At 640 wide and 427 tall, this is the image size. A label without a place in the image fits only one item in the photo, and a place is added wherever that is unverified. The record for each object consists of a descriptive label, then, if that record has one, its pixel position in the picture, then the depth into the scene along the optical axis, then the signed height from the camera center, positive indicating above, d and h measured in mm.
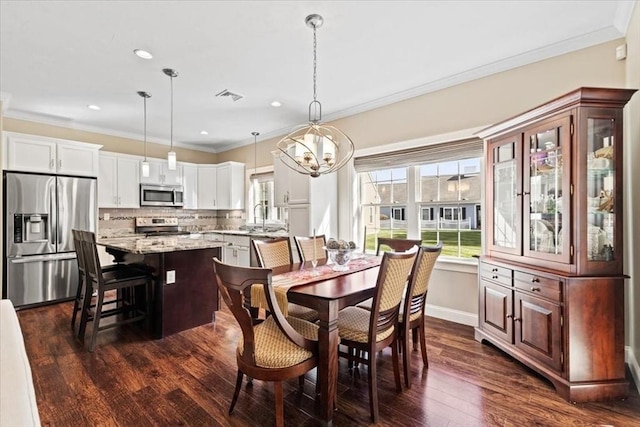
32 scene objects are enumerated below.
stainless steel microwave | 5586 +365
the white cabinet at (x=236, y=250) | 5324 -624
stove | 5789 -229
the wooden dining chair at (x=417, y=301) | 2240 -658
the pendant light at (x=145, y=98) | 3783 +1464
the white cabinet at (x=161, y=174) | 5633 +756
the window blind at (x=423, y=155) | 3367 +697
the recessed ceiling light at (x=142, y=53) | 2842 +1478
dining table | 1783 -524
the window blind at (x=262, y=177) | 5913 +730
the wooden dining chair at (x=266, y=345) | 1622 -752
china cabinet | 2129 -281
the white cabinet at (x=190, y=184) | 6160 +601
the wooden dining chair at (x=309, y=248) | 3262 -363
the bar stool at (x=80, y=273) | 3288 -620
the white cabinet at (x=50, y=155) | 4012 +814
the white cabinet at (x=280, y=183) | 4809 +487
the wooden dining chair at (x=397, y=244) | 3066 -305
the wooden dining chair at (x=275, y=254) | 2572 -378
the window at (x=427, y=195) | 3504 +228
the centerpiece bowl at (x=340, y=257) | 2582 -355
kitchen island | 3189 -695
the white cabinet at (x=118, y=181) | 5140 +564
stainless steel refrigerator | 3941 -226
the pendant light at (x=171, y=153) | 3199 +677
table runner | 1979 -463
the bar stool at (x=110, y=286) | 2918 -696
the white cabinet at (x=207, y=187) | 6383 +566
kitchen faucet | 6130 +185
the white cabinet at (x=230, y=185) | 6180 +588
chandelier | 2445 +563
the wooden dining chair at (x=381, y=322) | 1895 -739
